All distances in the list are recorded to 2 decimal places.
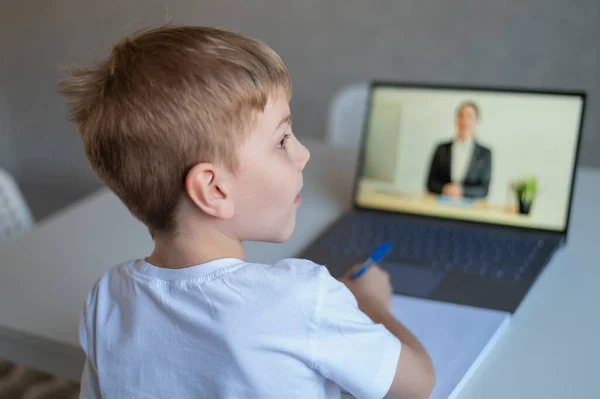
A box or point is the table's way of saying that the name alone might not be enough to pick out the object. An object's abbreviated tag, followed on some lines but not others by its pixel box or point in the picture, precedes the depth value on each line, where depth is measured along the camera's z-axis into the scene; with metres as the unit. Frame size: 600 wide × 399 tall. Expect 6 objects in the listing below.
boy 0.72
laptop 1.18
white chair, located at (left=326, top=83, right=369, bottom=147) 1.98
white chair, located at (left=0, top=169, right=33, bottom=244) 1.54
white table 0.89
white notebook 0.87
